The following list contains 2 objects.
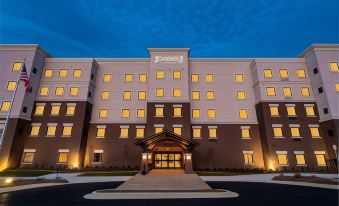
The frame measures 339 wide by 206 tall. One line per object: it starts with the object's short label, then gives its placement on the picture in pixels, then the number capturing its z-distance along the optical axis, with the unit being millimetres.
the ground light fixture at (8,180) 16828
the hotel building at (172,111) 26547
